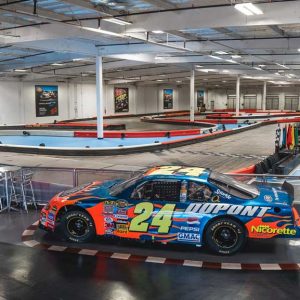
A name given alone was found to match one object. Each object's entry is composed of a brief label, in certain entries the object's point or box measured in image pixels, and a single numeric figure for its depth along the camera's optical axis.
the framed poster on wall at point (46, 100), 37.75
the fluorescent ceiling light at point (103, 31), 12.08
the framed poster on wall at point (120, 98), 48.29
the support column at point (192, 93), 31.97
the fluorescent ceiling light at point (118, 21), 11.80
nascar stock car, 5.96
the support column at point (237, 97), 40.81
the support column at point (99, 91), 21.25
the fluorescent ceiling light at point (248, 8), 9.46
